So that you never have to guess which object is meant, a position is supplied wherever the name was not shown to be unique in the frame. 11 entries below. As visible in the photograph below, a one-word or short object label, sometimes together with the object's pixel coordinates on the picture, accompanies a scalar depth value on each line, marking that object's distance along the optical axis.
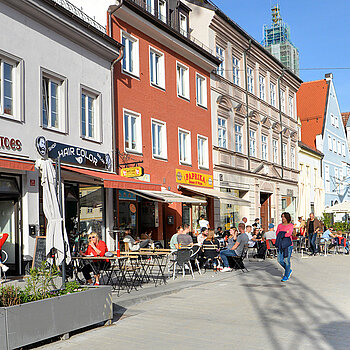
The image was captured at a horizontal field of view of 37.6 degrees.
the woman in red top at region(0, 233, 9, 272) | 11.93
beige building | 26.00
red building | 18.61
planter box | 6.00
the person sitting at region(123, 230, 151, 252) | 16.85
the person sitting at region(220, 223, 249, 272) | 14.85
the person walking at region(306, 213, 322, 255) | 21.34
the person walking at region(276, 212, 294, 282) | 12.98
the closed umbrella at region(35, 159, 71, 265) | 8.84
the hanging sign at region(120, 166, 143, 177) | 17.41
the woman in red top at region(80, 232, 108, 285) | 11.21
